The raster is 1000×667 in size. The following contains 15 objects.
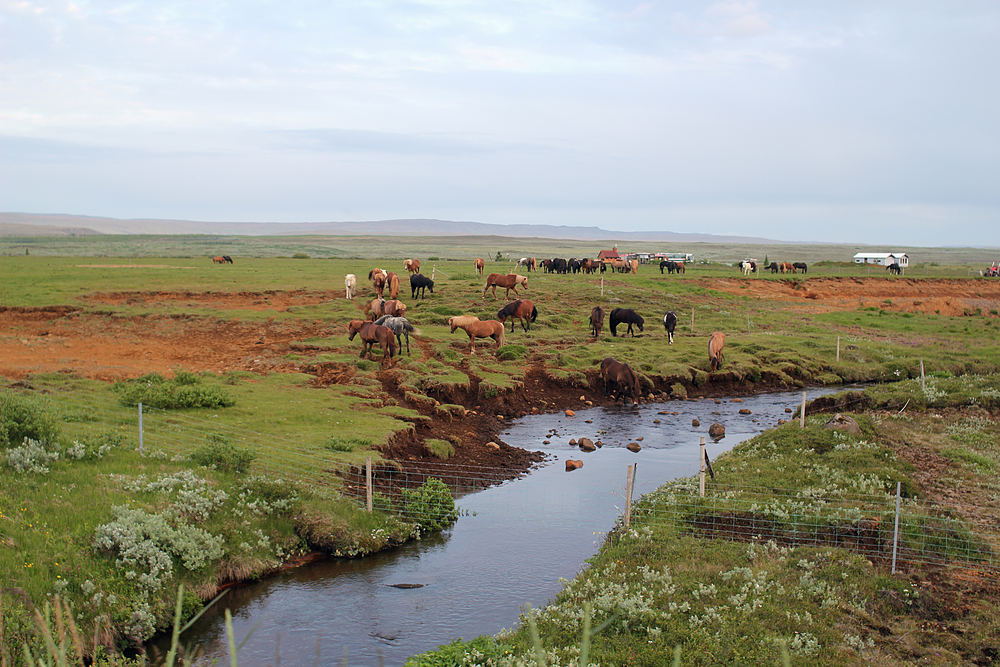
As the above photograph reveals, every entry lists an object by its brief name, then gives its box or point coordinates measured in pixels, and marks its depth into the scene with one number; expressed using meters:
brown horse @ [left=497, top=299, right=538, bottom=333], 32.56
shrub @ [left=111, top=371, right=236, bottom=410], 18.23
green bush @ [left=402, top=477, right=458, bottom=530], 14.10
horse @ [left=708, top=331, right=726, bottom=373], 28.18
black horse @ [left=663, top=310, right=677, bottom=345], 31.75
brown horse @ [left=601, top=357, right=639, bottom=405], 25.27
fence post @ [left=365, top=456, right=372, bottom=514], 13.62
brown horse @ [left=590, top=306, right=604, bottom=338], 32.56
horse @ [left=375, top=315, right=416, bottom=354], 25.70
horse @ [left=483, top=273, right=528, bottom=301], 38.25
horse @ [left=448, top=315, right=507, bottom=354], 28.12
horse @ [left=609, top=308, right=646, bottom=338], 33.38
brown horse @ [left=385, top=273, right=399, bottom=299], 37.28
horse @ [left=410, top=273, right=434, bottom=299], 38.72
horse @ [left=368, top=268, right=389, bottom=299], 37.53
